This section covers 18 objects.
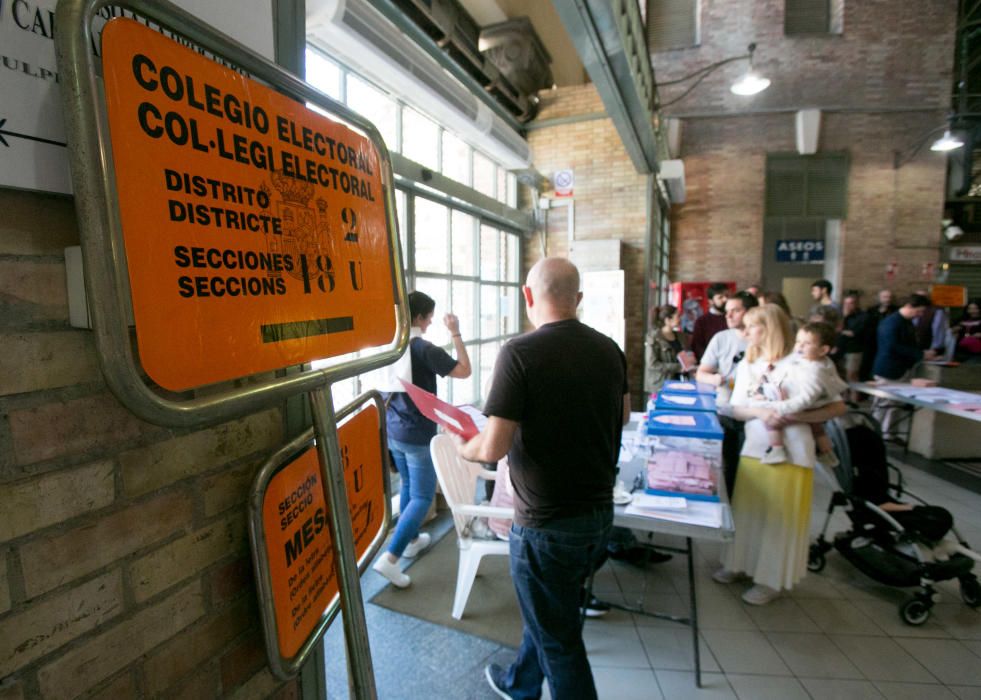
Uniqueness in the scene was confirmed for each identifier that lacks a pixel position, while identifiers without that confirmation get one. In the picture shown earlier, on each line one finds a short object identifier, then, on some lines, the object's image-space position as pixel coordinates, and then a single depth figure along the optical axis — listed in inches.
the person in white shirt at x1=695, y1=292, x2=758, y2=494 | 145.3
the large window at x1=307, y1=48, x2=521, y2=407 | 171.8
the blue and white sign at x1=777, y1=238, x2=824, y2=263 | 383.9
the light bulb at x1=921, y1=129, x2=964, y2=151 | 318.7
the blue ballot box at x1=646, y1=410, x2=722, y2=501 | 91.1
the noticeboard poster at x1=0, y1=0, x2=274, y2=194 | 21.7
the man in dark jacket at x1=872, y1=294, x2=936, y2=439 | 224.7
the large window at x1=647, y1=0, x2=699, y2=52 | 373.1
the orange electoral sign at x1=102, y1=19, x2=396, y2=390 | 20.2
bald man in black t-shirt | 64.3
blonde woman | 105.3
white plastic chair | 102.8
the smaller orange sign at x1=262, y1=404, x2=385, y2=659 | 33.2
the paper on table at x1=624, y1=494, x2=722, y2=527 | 80.1
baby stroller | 105.0
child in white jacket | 101.3
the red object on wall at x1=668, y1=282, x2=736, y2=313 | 308.7
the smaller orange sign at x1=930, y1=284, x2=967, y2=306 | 358.6
